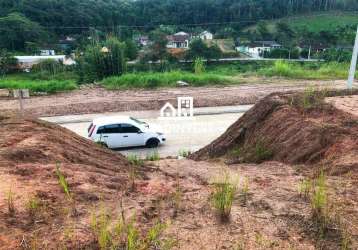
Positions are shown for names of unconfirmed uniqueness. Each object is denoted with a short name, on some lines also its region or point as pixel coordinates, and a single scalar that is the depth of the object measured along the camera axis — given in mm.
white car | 13531
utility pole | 13758
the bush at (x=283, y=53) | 60156
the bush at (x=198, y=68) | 28277
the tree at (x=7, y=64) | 47000
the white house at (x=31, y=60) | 49188
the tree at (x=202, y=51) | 52062
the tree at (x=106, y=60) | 27156
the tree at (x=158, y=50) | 48969
